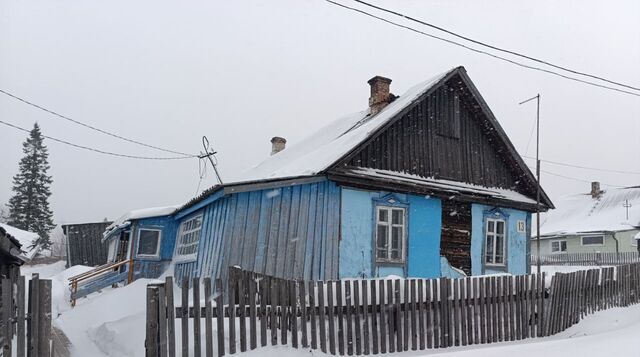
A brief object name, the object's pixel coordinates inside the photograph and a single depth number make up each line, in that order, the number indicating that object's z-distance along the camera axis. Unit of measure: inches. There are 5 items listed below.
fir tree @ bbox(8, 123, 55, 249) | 2010.3
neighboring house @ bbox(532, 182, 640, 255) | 1412.4
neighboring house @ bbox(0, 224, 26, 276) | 419.5
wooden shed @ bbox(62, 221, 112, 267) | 1373.0
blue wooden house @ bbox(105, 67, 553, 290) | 439.5
